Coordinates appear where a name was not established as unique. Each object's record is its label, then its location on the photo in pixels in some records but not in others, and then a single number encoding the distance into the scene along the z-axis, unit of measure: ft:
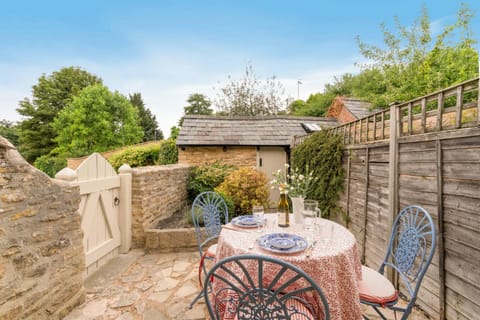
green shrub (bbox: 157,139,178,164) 31.58
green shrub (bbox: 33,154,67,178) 48.65
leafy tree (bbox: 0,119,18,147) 83.41
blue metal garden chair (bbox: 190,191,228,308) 9.67
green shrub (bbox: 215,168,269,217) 16.94
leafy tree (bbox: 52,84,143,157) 56.70
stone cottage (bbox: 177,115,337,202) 25.93
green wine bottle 7.51
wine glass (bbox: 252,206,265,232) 7.91
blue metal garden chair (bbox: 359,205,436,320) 5.52
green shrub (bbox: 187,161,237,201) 20.18
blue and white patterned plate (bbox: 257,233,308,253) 5.30
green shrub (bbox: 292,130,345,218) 13.07
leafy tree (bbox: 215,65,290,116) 57.41
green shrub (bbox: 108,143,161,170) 36.52
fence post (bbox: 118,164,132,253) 12.19
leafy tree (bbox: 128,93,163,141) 101.19
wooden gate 9.58
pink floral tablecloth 4.83
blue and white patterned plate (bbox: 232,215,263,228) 7.21
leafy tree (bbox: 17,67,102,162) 67.00
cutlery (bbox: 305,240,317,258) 5.08
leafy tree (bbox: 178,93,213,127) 90.89
